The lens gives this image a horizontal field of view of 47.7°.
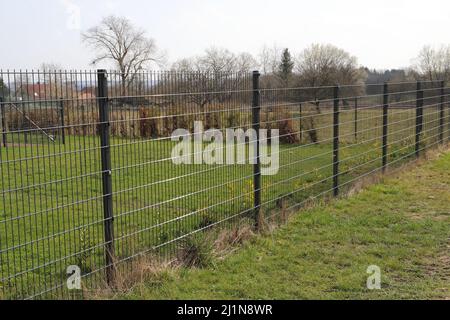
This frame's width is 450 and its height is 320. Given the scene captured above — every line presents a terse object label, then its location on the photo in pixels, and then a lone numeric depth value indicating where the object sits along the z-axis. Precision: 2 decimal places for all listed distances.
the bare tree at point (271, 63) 55.45
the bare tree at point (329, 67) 34.09
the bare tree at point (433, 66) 48.84
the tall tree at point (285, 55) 57.16
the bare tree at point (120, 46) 50.63
